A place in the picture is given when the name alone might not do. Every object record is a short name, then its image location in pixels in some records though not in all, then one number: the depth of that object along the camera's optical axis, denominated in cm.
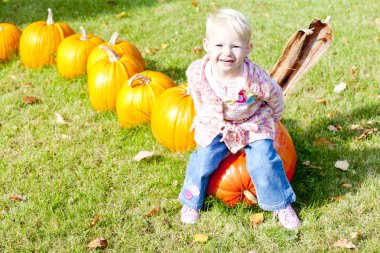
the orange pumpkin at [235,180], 367
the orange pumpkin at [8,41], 639
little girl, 346
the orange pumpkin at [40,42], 612
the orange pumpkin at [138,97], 473
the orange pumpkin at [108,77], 507
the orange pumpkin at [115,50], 542
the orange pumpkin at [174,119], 431
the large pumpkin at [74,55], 575
